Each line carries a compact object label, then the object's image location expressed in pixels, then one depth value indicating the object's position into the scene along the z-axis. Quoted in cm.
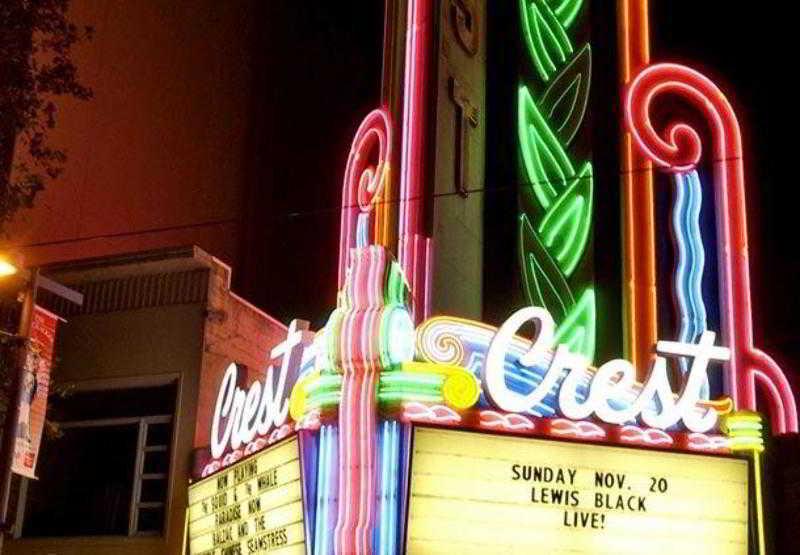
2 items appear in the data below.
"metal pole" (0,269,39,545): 1483
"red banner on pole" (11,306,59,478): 1530
